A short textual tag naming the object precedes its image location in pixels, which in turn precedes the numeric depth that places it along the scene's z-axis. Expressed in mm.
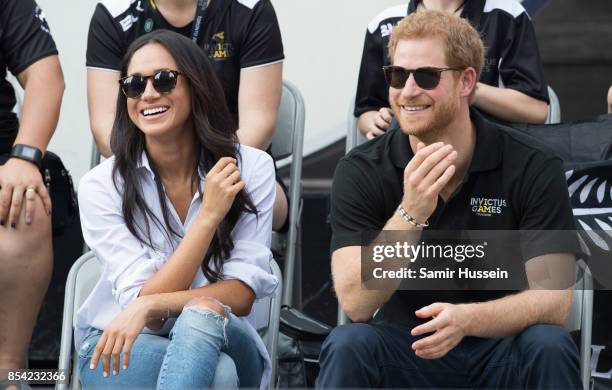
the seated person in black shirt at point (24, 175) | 7355
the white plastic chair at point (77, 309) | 7008
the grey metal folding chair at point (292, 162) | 8078
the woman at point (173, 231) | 6051
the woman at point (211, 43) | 8094
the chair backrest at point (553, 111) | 8469
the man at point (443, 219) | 5996
